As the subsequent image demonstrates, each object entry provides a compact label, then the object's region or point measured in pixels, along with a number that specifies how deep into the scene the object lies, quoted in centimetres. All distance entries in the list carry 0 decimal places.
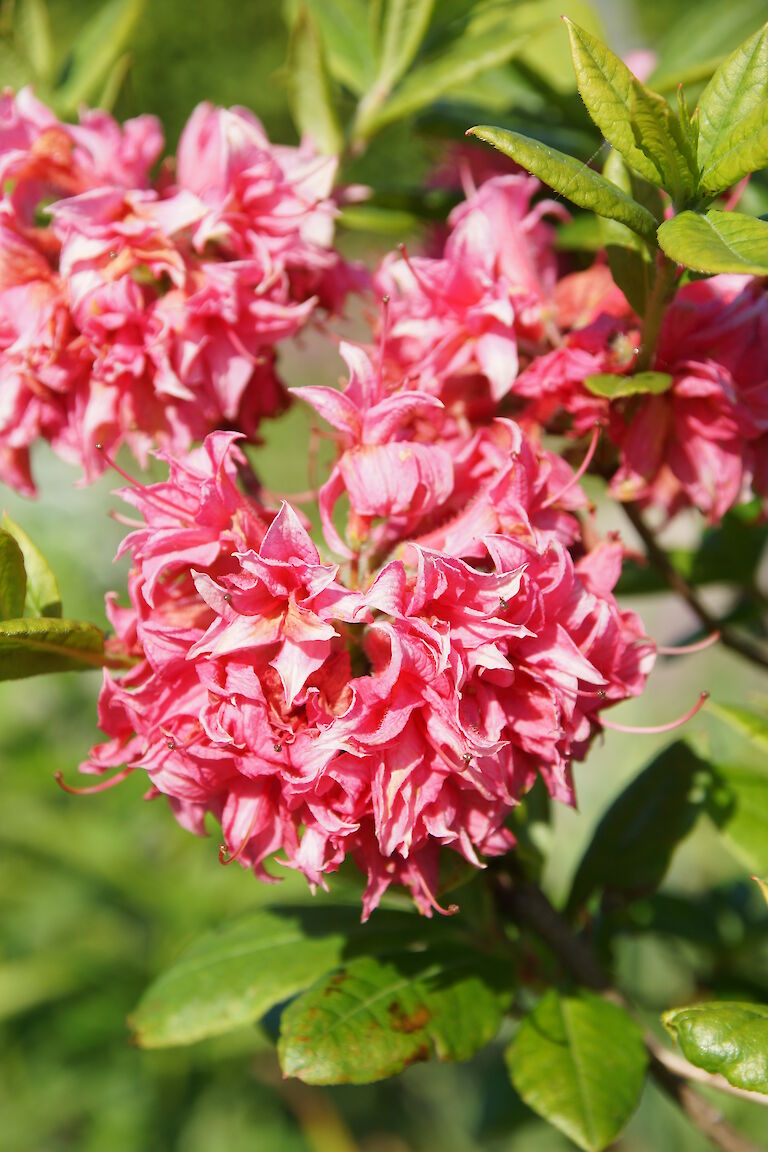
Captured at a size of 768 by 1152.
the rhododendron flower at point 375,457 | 46
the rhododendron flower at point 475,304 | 49
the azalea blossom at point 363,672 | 43
